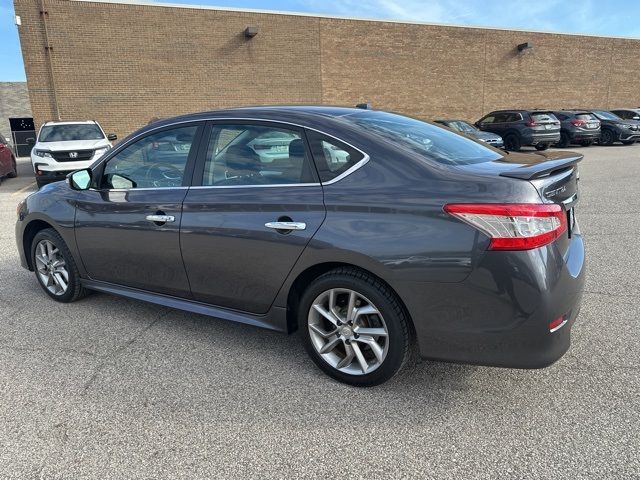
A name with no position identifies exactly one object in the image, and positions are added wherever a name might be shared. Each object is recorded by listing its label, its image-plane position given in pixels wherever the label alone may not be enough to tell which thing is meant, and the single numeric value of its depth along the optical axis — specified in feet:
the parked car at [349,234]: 8.16
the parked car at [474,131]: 52.49
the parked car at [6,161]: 46.57
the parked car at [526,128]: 62.54
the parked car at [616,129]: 72.33
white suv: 38.45
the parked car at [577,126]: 68.59
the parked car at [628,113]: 75.53
